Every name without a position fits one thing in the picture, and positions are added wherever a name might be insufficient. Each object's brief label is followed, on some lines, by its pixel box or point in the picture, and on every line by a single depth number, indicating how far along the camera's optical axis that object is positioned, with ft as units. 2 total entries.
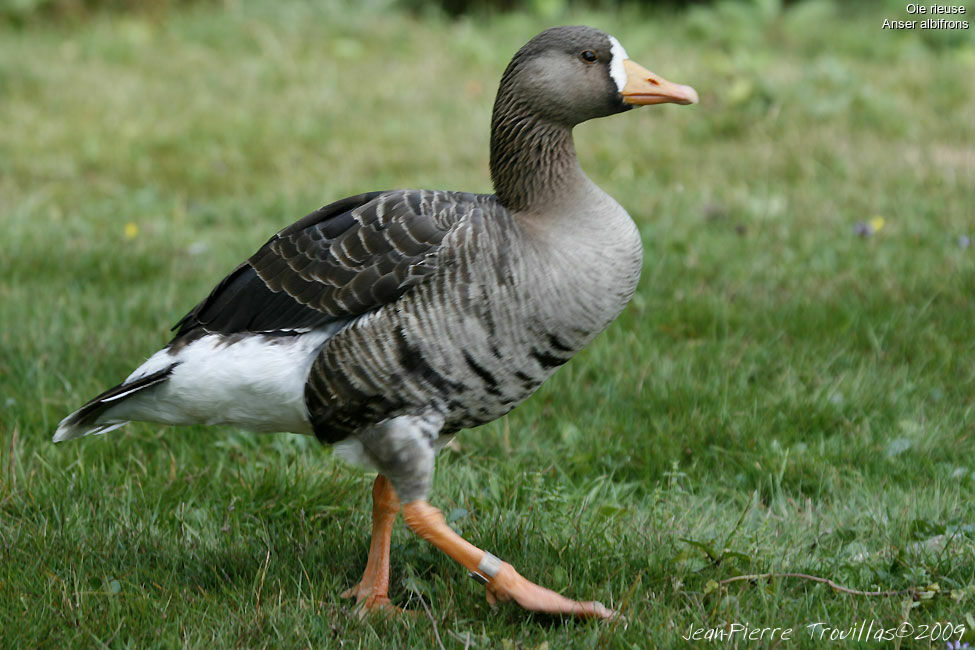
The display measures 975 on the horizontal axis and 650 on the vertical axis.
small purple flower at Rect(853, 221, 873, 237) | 40.78
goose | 20.89
